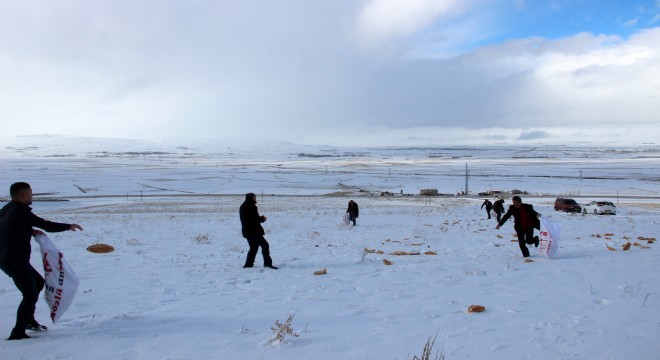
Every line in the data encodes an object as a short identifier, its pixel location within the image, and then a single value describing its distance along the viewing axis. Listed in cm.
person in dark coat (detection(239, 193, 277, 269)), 957
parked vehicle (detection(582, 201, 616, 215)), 3052
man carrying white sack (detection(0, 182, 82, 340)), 515
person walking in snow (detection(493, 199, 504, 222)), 2052
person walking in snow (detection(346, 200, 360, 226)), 1956
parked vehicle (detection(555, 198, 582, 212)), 3381
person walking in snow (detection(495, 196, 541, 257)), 1019
